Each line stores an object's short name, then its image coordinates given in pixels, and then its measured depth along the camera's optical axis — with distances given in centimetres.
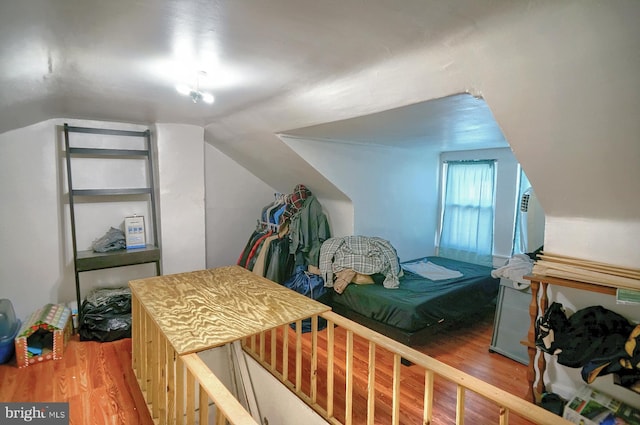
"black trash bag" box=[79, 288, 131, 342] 298
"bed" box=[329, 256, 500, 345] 269
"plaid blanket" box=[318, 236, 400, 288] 319
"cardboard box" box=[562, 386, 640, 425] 170
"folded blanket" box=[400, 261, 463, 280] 348
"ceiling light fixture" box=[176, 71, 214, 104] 203
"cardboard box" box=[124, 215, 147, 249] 336
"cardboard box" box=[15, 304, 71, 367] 254
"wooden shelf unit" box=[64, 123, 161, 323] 303
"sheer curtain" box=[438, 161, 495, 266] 415
